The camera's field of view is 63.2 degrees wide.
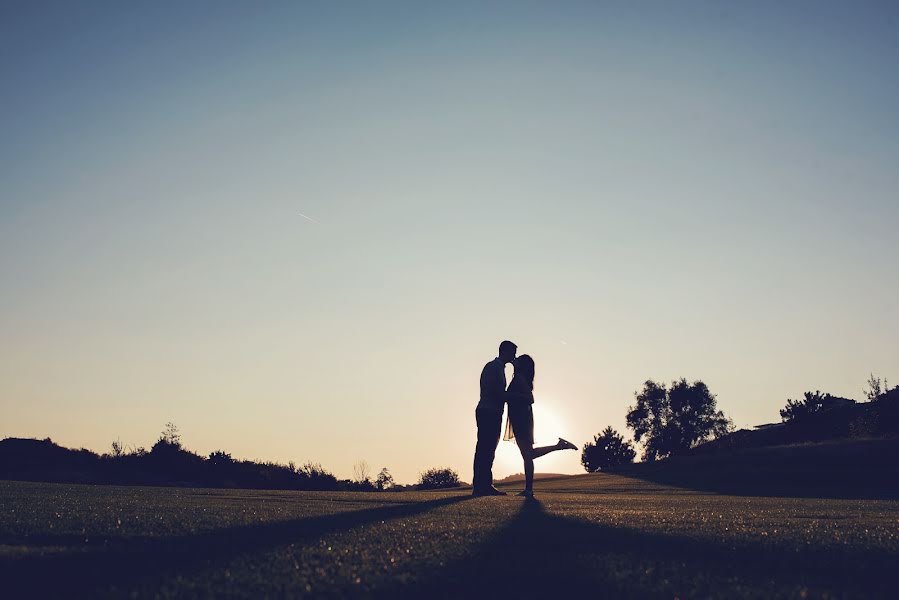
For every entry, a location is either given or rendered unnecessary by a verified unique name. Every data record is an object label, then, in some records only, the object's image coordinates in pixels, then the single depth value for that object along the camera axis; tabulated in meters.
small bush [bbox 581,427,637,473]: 77.31
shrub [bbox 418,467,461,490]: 30.70
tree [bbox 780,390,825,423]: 64.00
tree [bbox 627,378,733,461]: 83.06
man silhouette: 12.42
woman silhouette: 11.85
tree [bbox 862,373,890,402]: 40.87
